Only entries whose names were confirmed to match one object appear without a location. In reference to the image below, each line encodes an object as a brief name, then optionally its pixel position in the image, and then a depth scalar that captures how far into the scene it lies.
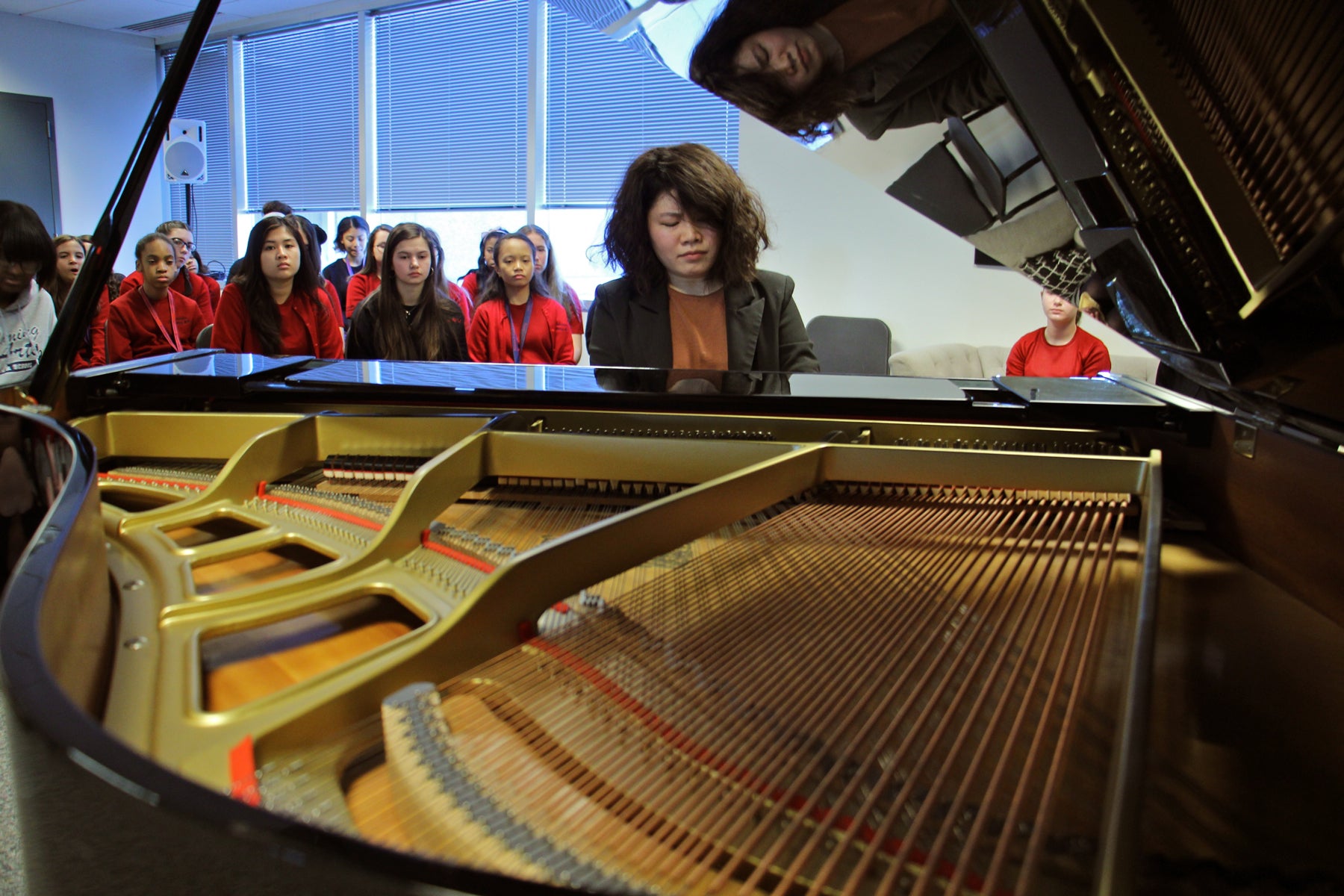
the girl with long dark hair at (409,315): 4.28
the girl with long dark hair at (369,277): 6.34
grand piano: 0.71
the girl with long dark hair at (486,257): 5.98
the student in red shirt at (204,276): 7.09
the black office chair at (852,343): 6.35
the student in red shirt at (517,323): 4.50
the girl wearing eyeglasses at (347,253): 7.58
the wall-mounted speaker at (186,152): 8.68
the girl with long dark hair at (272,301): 4.03
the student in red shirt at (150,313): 5.27
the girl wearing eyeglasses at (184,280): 5.96
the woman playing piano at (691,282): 2.70
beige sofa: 5.52
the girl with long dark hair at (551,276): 5.28
